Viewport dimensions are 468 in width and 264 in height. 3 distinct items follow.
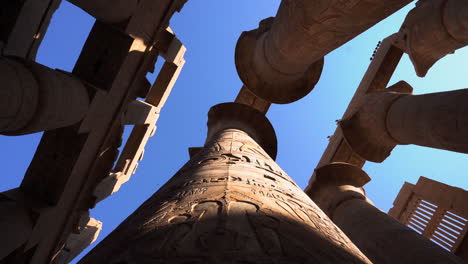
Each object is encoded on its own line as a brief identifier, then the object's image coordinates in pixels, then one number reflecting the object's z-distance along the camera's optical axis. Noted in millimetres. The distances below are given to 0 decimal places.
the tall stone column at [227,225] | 1672
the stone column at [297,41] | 4406
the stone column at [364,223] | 5375
